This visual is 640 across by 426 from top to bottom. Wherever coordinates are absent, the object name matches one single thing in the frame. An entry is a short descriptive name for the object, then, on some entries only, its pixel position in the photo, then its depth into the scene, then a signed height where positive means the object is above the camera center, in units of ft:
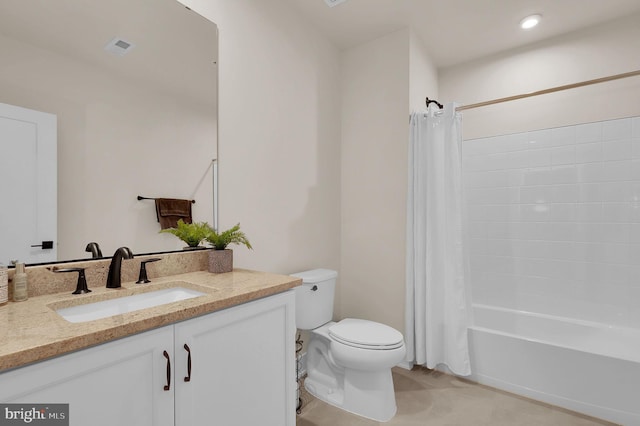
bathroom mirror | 3.71 +1.60
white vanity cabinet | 2.39 -1.46
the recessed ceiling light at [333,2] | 6.92 +4.77
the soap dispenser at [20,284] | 3.37 -0.67
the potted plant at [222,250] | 5.06 -0.49
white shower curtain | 7.42 -0.58
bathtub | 5.73 -3.08
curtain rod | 6.50 +2.82
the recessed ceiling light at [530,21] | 7.58 +4.78
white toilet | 5.82 -2.63
